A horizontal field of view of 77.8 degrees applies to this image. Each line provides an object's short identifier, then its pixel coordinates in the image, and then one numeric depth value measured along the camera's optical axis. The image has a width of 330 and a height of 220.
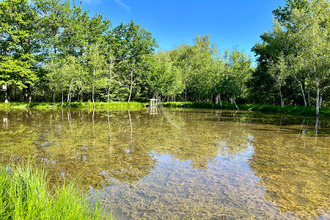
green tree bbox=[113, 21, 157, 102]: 45.16
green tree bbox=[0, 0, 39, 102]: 32.53
